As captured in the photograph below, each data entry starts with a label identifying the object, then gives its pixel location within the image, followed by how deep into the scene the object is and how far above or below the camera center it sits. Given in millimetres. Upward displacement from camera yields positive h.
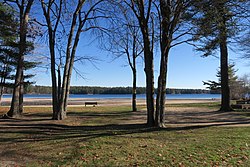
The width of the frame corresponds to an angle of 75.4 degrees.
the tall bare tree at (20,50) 10240 +2331
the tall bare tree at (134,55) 14898 +3040
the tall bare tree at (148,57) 7465 +1424
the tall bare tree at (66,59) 9828 +1733
